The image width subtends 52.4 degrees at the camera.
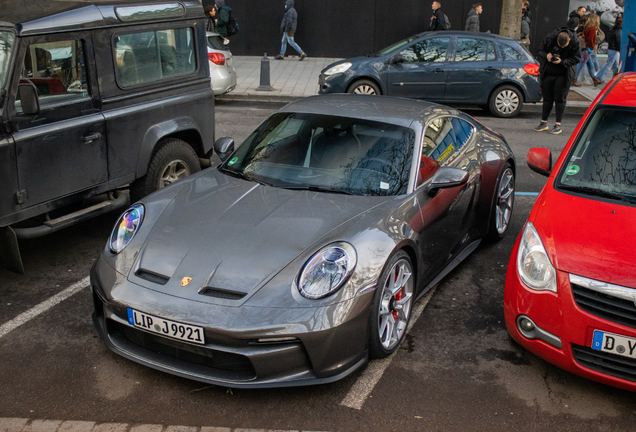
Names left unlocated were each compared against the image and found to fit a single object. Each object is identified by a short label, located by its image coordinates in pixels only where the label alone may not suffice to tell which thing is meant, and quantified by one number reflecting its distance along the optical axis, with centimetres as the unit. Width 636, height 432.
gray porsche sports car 348
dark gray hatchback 1262
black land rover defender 494
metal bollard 1481
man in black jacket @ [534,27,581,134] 1035
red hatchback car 347
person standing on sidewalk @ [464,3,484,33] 1777
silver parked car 1312
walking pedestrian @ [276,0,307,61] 1953
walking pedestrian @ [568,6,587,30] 1650
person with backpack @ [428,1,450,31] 1816
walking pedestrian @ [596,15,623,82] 1550
